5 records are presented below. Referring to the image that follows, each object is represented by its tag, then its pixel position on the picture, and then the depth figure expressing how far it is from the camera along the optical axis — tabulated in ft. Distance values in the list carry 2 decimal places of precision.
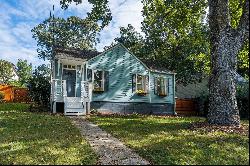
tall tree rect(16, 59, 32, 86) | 176.23
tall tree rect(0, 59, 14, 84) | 133.02
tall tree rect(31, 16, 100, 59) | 100.07
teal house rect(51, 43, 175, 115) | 41.78
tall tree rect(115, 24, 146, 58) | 84.60
